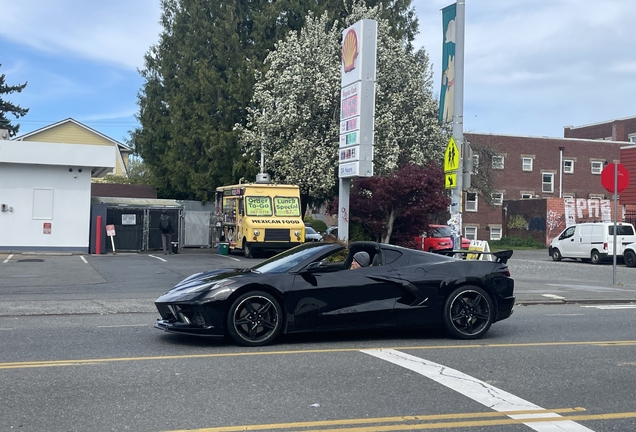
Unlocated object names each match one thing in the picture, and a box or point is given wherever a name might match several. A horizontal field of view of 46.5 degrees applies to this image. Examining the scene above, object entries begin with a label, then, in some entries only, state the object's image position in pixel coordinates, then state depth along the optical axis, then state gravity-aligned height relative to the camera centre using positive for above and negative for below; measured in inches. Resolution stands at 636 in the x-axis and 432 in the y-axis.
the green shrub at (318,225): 1903.3 +4.3
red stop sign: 744.3 +58.6
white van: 1181.7 -10.5
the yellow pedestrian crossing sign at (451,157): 632.4 +63.3
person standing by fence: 1127.6 -15.2
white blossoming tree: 1224.2 +198.7
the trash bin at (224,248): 1133.7 -37.3
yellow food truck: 1049.5 +10.6
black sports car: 345.1 -33.4
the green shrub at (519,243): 1829.5 -25.8
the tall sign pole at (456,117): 639.8 +99.3
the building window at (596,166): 2150.6 +198.9
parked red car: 1190.3 -17.8
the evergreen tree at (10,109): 2332.7 +349.0
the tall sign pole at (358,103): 780.0 +133.9
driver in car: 372.8 -16.3
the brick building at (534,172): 2048.5 +173.7
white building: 1083.3 +37.8
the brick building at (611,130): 2561.5 +379.7
